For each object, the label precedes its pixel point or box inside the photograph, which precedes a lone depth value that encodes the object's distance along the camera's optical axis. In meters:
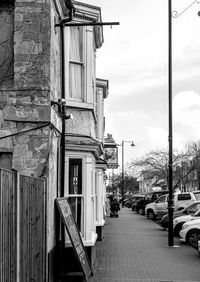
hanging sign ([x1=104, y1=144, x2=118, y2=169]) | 31.53
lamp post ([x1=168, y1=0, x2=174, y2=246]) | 17.70
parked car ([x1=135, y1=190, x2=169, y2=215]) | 40.59
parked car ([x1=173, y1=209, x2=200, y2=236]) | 20.93
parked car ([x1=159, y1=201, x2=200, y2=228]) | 23.18
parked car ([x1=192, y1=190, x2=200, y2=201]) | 32.03
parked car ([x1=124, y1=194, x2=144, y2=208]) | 54.14
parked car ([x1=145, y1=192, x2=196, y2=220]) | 31.69
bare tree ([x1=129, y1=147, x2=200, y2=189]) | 55.12
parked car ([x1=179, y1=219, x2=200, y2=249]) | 17.12
